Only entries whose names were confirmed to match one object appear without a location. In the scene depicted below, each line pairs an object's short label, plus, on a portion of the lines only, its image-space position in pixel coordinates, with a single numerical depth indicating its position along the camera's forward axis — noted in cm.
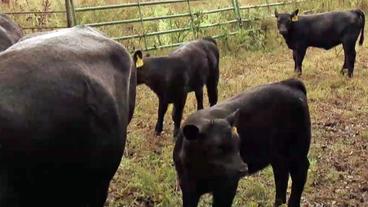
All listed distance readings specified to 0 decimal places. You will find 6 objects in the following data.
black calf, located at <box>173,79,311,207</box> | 464
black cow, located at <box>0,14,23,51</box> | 471
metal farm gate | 1281
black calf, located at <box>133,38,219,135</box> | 791
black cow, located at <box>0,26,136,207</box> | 235
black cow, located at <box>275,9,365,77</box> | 1163
